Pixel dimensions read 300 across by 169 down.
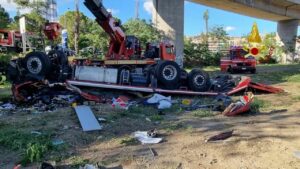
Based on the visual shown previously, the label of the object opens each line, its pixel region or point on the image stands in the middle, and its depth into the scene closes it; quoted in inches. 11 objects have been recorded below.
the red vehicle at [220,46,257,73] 986.7
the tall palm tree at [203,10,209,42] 2526.0
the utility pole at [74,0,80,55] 1247.8
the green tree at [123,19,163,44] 1074.7
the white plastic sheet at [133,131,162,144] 264.8
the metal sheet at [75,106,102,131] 303.4
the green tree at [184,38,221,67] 1339.8
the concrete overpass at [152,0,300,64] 981.8
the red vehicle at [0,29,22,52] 1375.6
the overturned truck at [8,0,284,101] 475.5
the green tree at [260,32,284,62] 1717.0
